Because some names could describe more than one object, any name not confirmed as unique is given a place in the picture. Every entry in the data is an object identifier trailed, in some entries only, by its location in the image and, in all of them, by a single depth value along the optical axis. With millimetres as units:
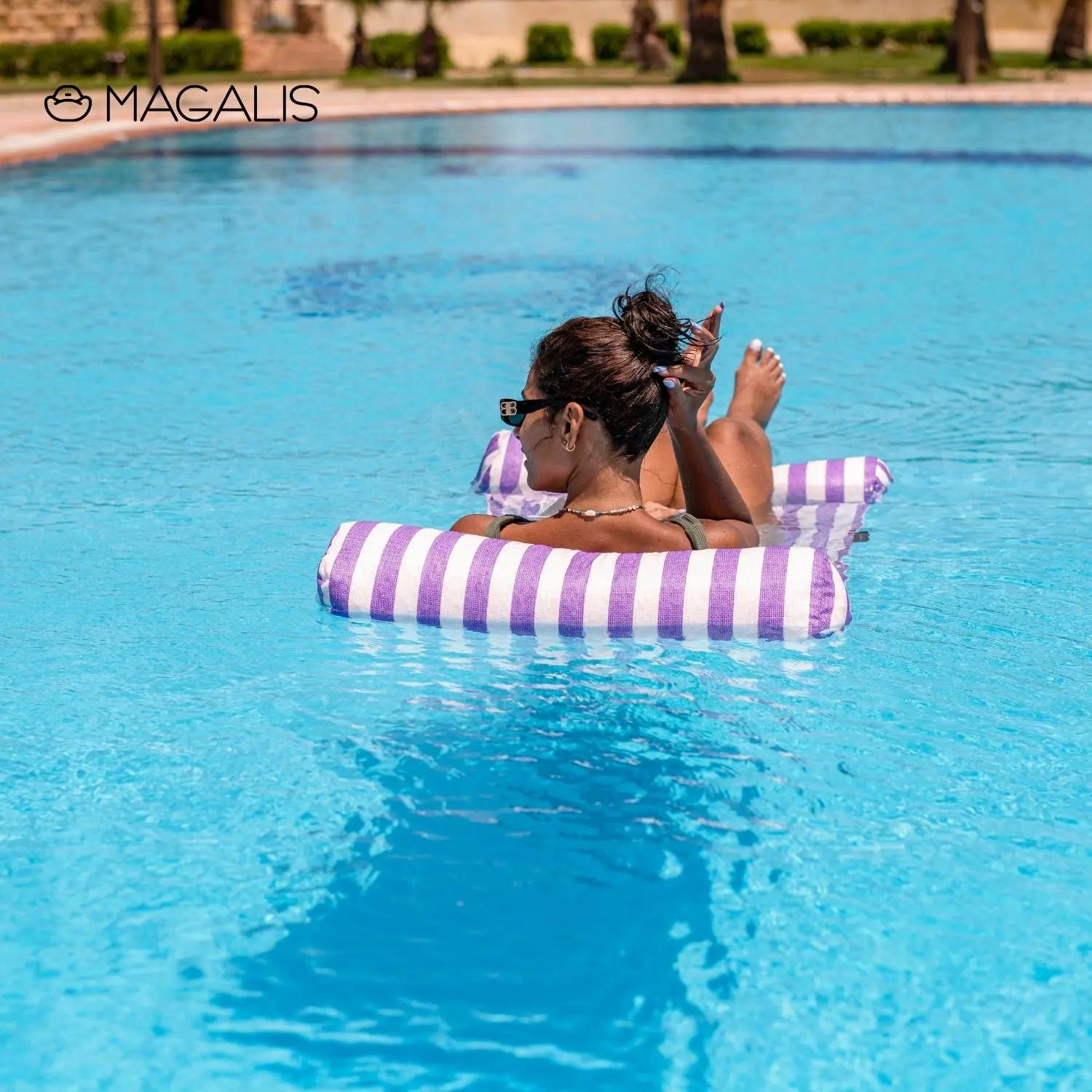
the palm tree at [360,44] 37875
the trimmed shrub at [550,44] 43625
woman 4266
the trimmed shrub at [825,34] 45750
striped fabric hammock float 4418
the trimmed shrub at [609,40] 43969
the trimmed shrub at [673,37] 43969
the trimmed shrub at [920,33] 45469
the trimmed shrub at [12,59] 39875
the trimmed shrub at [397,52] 41719
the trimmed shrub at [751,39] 45844
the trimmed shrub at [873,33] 45719
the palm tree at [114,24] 38344
